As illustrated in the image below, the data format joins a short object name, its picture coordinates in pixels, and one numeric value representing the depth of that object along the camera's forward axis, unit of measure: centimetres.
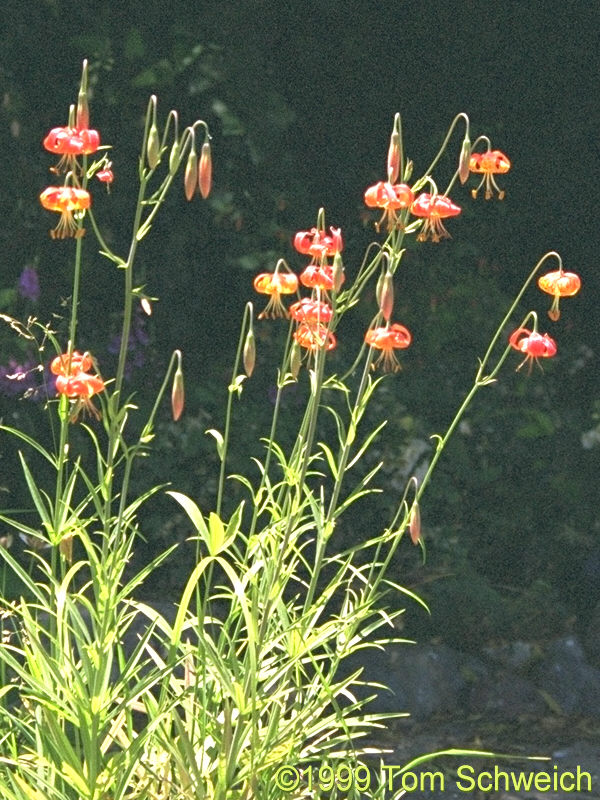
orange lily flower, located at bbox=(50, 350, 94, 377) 263
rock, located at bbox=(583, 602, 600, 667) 491
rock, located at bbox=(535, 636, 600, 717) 462
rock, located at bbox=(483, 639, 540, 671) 477
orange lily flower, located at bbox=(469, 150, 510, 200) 281
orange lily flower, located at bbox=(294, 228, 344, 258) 271
